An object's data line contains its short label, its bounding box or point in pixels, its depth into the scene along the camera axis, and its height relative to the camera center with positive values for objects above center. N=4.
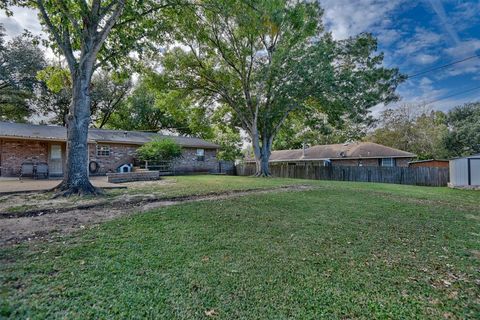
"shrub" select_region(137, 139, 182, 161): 15.33 +0.97
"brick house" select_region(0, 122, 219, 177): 12.50 +1.05
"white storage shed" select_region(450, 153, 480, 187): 11.97 -0.40
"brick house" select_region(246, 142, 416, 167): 19.50 +0.80
